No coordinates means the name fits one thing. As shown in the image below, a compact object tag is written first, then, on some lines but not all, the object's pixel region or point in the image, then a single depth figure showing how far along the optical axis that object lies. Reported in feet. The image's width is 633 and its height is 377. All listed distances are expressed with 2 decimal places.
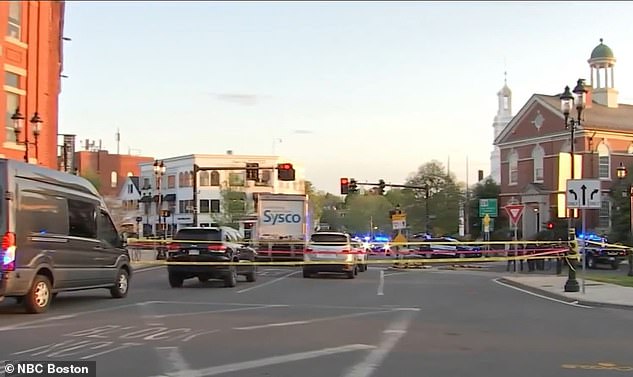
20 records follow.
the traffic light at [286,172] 134.92
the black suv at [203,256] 71.61
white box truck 120.98
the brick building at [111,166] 374.84
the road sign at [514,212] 107.86
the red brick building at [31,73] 106.52
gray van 44.98
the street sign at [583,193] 69.82
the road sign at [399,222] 151.64
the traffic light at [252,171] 137.10
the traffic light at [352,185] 173.27
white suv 89.30
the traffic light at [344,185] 169.68
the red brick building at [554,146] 198.08
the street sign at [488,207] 201.66
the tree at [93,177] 311.06
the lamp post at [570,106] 71.26
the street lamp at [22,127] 96.58
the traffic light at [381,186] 186.72
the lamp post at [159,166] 155.43
